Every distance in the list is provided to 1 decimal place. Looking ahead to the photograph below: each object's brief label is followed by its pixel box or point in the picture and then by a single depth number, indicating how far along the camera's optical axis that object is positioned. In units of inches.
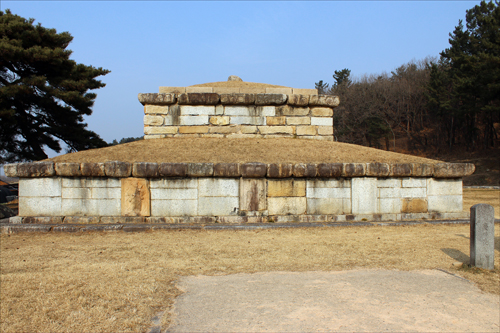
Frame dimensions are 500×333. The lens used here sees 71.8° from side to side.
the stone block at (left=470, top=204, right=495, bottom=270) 182.5
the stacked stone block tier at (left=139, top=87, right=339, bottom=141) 411.8
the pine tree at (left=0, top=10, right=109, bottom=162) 559.8
